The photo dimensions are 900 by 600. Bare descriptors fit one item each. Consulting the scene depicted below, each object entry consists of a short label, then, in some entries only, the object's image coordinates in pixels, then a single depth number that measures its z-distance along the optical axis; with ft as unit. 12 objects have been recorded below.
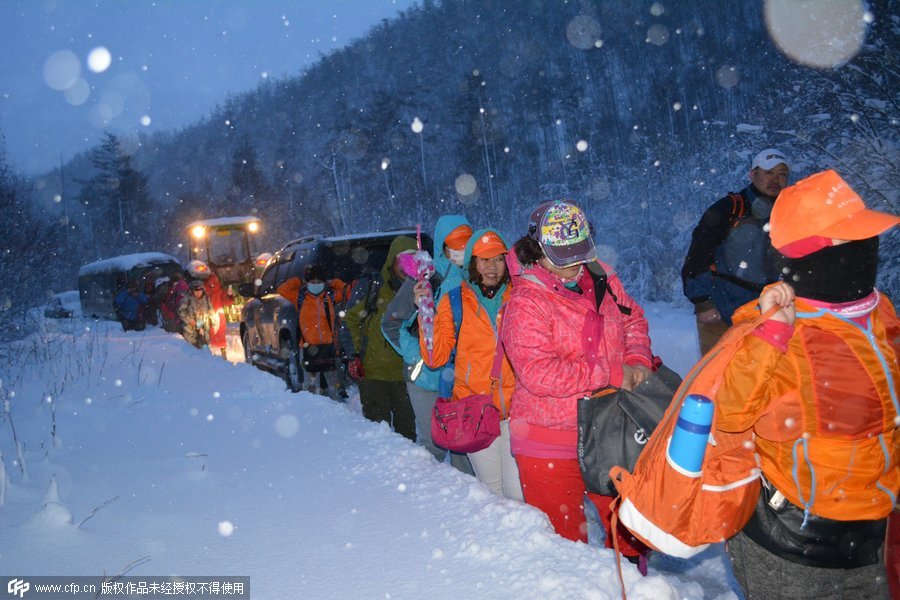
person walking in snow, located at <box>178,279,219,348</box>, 43.24
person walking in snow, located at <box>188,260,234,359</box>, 44.93
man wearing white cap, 13.75
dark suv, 27.76
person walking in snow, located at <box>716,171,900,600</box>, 5.96
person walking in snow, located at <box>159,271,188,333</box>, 43.70
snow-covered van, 82.60
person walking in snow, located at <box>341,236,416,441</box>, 17.57
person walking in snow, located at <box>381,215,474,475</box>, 13.46
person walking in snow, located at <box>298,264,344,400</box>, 24.53
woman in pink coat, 9.46
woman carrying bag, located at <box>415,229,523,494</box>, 12.03
